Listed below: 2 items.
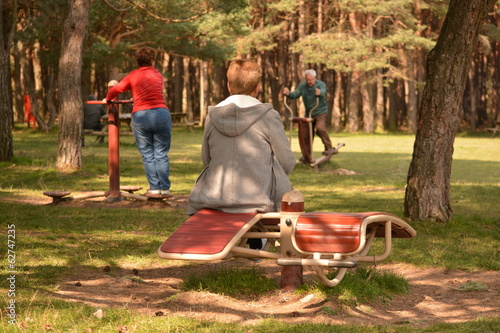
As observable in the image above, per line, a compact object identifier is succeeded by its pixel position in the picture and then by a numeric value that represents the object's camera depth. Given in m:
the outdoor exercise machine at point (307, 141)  16.69
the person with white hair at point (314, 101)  16.52
